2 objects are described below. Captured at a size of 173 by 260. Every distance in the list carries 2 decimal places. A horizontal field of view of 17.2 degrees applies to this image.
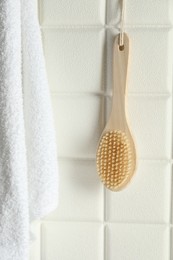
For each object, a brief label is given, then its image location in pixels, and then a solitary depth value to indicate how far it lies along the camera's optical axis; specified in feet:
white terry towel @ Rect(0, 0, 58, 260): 2.66
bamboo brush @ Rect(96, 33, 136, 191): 2.93
